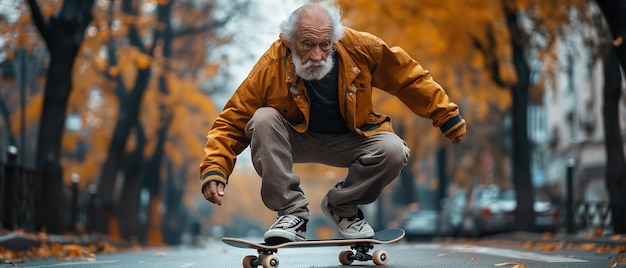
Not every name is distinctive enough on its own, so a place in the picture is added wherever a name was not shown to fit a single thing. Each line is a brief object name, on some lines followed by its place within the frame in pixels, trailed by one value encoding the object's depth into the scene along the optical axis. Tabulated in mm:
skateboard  6184
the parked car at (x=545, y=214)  23672
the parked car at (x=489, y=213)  23859
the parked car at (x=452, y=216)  29391
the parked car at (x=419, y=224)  33844
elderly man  6445
